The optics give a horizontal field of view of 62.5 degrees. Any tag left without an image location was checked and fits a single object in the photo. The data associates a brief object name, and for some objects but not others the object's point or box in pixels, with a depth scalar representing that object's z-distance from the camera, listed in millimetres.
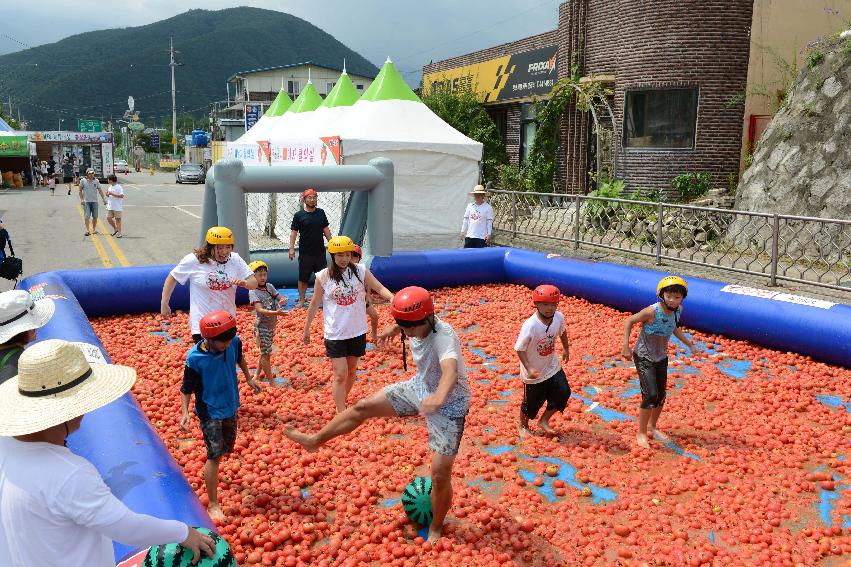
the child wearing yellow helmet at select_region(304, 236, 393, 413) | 7238
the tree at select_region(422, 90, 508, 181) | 28469
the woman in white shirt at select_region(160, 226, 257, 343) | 7191
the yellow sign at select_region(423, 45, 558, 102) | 25125
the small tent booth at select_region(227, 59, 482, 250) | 17000
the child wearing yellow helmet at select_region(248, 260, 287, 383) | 8195
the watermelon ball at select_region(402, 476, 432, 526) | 5398
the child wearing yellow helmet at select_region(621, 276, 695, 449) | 6590
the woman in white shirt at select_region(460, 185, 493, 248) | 15094
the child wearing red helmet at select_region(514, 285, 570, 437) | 6625
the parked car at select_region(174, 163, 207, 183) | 51188
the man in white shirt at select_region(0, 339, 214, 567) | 2758
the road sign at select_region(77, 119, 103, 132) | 79900
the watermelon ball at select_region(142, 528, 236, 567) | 3662
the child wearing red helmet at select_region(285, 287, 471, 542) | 4746
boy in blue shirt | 5357
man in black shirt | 11234
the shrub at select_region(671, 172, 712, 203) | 19562
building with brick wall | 19281
